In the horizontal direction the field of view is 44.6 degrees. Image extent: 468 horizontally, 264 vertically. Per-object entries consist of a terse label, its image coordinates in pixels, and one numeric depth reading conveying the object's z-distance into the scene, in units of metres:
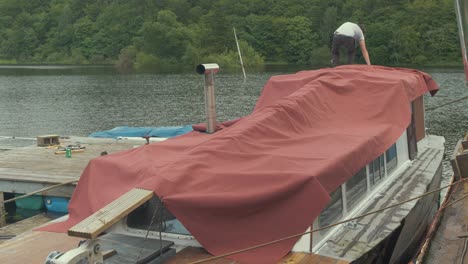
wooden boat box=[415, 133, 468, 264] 8.15
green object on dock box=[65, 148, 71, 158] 16.79
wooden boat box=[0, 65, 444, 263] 6.62
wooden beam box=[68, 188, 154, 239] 5.83
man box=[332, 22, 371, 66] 14.73
